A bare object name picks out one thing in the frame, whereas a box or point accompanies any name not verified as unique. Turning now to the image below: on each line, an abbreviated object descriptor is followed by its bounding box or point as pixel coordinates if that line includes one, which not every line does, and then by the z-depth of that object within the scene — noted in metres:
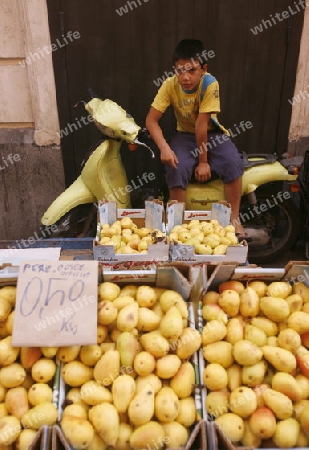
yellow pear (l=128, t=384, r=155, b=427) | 1.68
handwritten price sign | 1.82
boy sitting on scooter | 3.61
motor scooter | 3.50
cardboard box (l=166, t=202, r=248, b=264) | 2.89
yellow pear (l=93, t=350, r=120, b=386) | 1.80
